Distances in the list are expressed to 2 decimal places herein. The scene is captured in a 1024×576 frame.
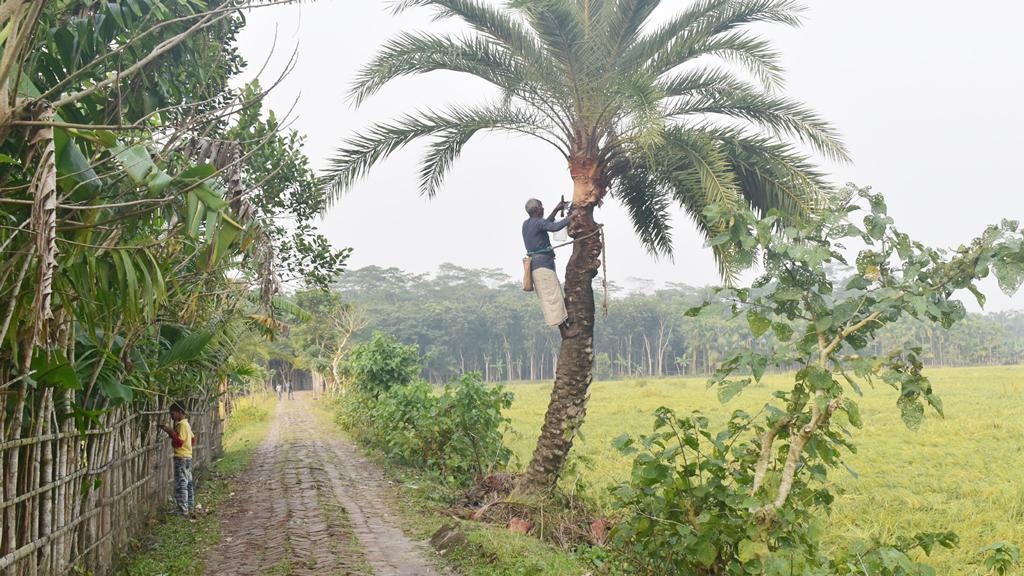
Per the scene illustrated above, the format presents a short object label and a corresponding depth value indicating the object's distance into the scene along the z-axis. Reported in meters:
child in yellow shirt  8.28
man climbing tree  8.05
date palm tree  7.90
